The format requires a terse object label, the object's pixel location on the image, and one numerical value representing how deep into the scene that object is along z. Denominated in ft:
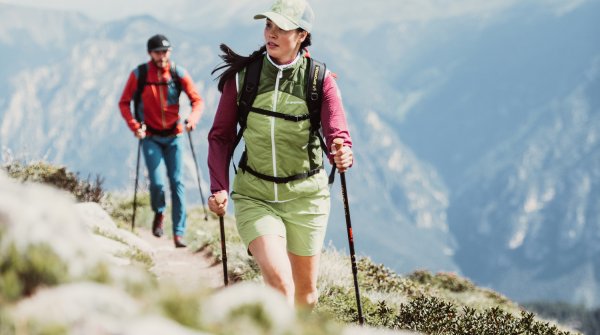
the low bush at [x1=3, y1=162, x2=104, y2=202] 44.65
